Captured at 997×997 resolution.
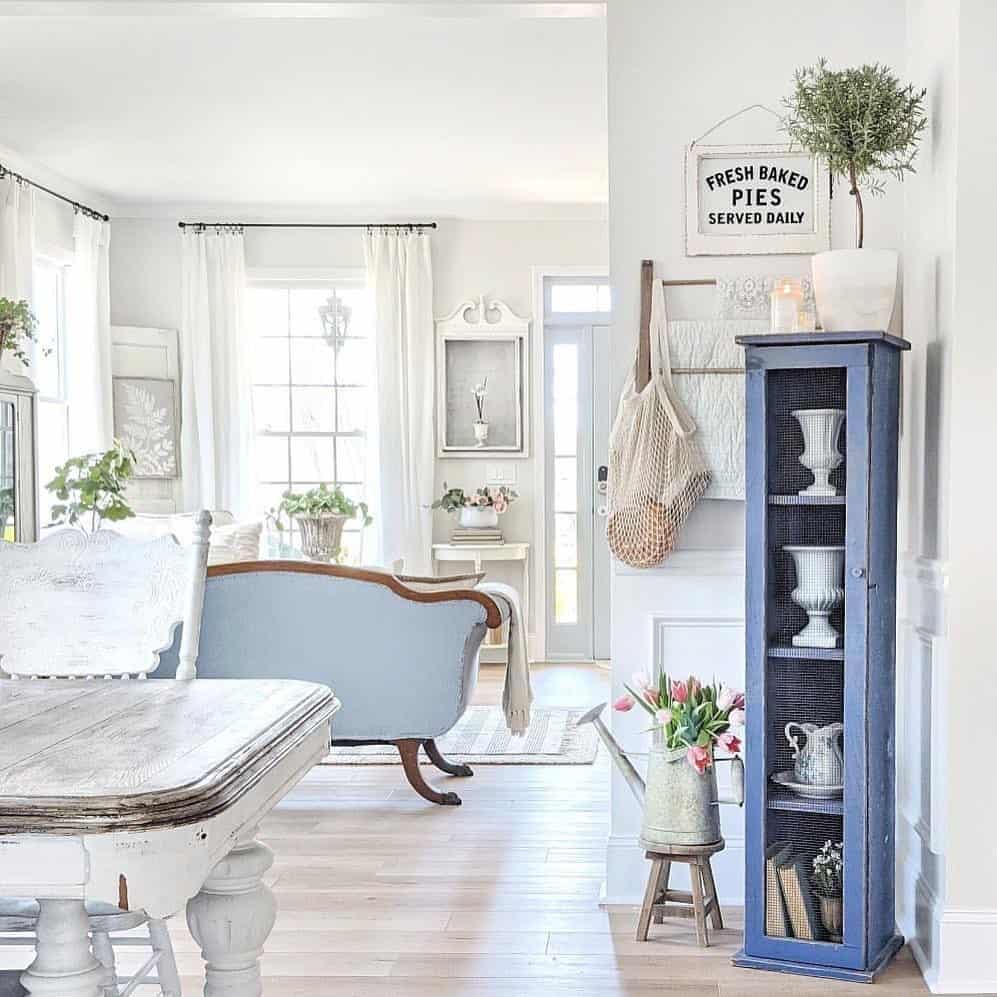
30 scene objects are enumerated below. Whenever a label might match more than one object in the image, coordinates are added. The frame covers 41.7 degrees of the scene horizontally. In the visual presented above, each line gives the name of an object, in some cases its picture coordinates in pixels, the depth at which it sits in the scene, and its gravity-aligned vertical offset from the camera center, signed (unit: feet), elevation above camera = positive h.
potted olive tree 10.21 +2.24
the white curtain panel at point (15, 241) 21.27 +3.12
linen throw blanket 16.46 -3.16
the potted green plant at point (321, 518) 24.86 -1.67
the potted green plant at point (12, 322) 16.42 +1.38
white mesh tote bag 11.73 -0.33
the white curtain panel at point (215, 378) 26.58 +1.06
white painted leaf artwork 26.37 +0.15
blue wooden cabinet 10.18 -1.71
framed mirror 27.07 +0.85
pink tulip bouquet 10.87 -2.41
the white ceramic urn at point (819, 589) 10.41 -1.29
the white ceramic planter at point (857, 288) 10.46 +1.11
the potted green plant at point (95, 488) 20.27 -0.90
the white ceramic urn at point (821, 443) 10.36 -0.13
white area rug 18.31 -4.63
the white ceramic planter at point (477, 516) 26.55 -1.78
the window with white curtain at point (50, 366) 23.80 +1.20
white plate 10.45 -2.89
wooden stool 10.93 -3.96
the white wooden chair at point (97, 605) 7.70 -1.03
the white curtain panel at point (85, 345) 24.86 +1.64
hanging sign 11.91 +2.06
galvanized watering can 10.92 -3.14
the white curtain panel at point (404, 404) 26.68 +0.51
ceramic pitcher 10.47 -2.66
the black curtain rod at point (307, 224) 26.84 +4.22
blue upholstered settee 15.38 -2.45
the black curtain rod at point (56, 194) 21.62 +4.28
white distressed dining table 4.70 -1.42
